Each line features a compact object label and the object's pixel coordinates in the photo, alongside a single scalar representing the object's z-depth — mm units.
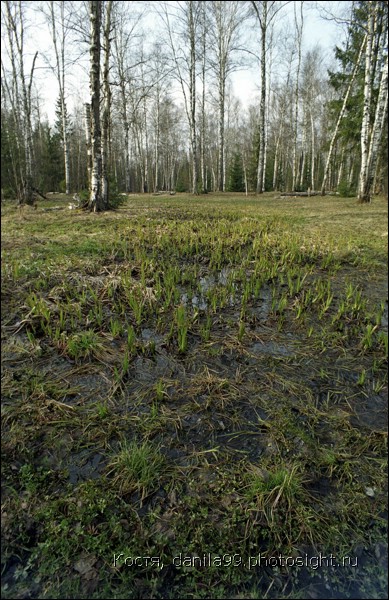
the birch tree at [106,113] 8844
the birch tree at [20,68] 12055
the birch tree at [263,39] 17125
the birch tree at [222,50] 20625
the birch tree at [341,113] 14612
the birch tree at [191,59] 18609
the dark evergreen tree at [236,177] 33656
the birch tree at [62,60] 17141
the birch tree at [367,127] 10320
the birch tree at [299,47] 20094
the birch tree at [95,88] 7555
